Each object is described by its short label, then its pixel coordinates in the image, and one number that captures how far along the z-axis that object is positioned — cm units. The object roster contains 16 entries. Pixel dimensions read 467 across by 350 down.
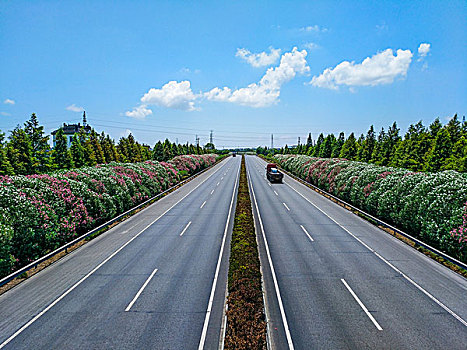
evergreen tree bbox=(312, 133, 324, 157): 8628
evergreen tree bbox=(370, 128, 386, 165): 5575
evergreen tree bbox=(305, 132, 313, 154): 11006
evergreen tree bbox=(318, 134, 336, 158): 7431
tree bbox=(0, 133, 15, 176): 3296
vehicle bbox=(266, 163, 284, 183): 4688
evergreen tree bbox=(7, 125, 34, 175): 3572
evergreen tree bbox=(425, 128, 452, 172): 3953
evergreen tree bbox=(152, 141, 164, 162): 7600
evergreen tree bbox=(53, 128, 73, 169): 4266
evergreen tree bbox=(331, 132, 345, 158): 7178
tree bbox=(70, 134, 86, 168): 4700
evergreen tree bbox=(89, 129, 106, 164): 5659
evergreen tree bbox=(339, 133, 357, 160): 6519
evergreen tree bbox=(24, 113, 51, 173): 3959
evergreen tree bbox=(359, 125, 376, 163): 6066
